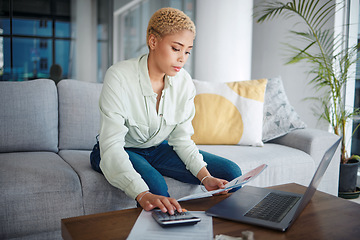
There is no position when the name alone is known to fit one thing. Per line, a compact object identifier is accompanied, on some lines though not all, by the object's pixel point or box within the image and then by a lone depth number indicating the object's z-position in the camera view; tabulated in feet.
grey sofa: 4.30
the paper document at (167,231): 2.61
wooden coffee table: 2.70
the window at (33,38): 11.41
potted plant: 7.64
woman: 3.94
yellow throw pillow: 6.75
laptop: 2.92
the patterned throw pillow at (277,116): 7.07
